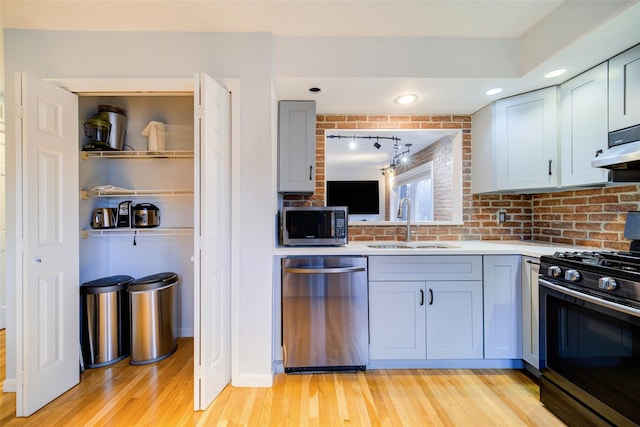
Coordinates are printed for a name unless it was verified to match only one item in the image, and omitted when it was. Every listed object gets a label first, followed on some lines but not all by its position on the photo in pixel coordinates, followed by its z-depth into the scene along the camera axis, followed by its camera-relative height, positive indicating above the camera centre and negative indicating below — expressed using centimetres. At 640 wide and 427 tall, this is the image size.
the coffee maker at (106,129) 224 +70
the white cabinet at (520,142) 214 +58
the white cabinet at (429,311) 204 -73
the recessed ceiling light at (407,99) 228 +97
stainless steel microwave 215 -10
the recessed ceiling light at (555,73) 191 +98
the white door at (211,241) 164 -18
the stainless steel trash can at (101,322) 210 -84
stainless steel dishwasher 200 -73
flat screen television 322 +21
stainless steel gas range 124 -64
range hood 150 +31
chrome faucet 252 -7
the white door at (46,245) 161 -20
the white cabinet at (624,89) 160 +74
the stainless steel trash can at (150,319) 216 -85
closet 163 -6
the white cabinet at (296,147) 231 +55
